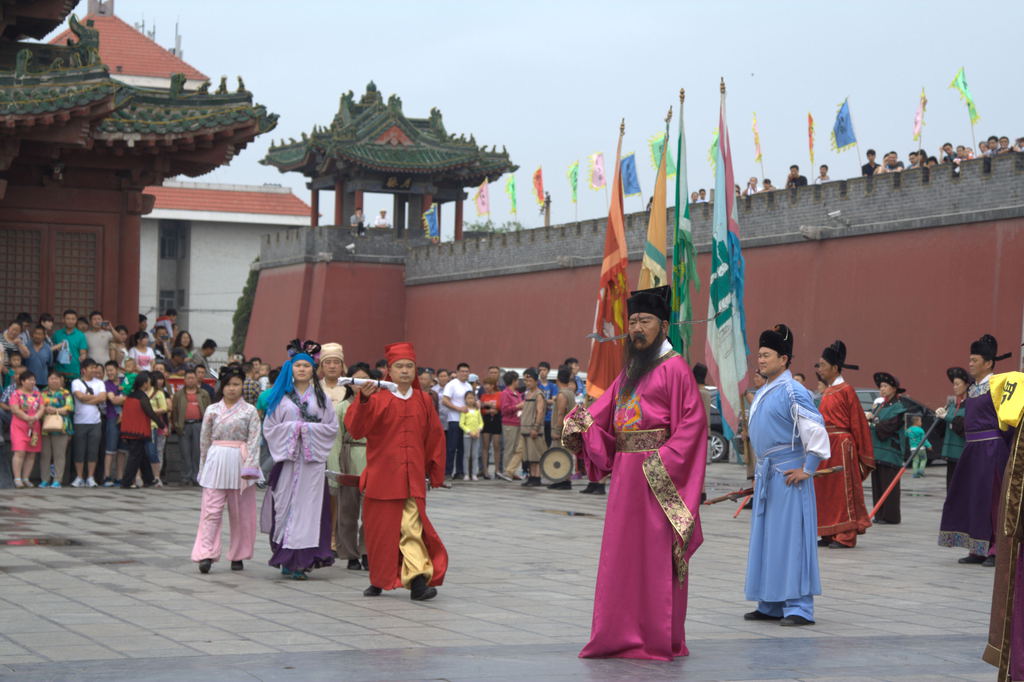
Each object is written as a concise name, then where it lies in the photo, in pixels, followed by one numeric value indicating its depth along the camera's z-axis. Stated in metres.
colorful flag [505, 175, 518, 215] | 40.34
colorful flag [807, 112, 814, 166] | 27.34
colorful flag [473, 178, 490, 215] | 40.91
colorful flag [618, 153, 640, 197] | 31.19
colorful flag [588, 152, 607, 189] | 33.60
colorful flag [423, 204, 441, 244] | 39.44
